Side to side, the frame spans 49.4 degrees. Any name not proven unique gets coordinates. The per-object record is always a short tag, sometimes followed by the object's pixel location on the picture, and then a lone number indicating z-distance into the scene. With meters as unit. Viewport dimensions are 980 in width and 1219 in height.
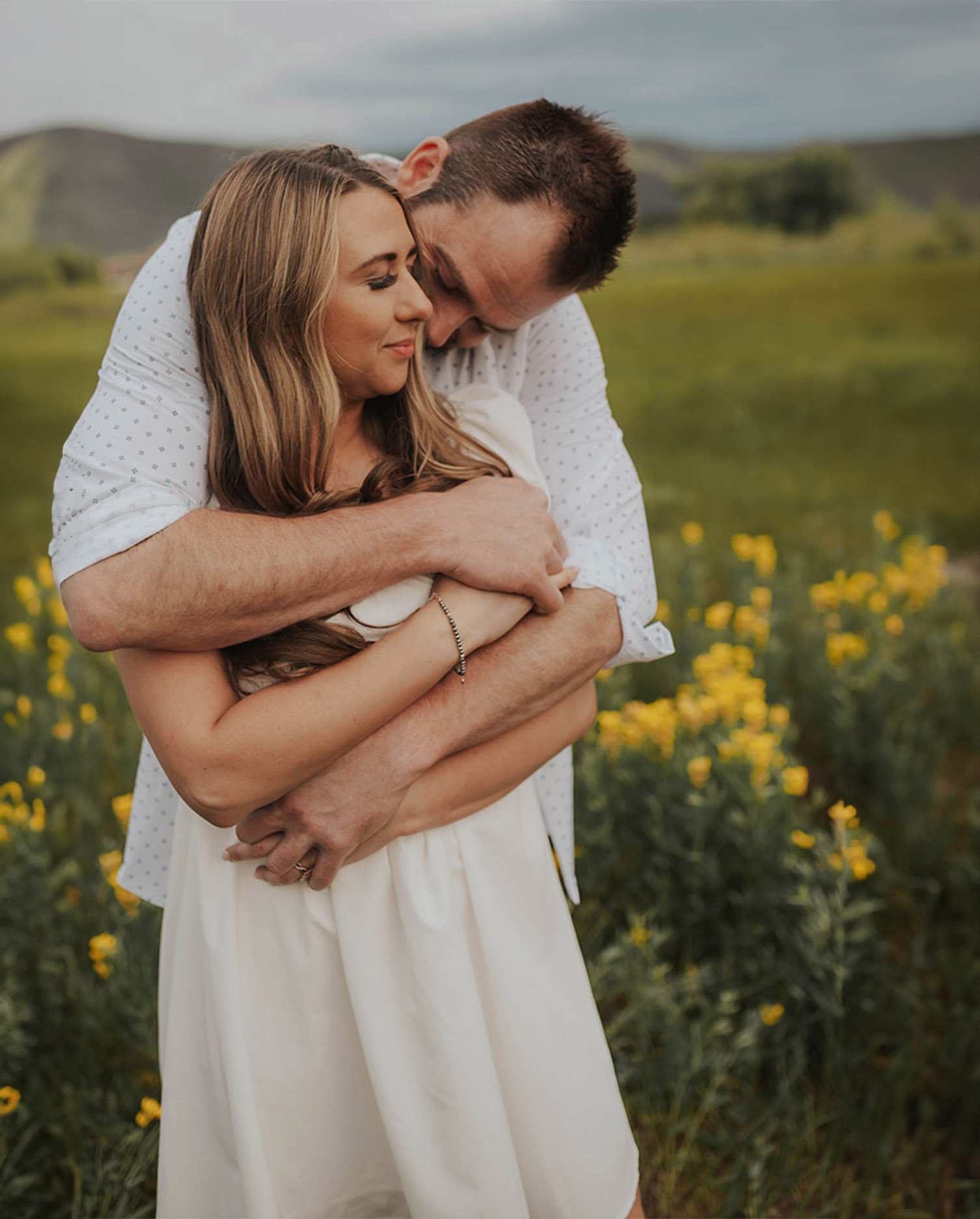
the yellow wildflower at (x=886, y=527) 3.73
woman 1.35
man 1.29
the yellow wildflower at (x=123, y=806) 2.43
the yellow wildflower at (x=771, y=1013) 2.28
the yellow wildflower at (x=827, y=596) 3.31
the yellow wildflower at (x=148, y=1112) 1.88
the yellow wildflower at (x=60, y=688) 2.95
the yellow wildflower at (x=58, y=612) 3.38
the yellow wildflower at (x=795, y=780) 2.36
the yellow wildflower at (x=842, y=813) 2.18
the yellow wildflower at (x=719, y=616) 3.03
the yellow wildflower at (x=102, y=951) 2.11
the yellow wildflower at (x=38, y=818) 2.43
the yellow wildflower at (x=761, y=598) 3.14
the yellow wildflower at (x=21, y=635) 3.08
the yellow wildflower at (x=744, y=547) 3.48
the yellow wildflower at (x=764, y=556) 3.46
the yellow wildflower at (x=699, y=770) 2.43
